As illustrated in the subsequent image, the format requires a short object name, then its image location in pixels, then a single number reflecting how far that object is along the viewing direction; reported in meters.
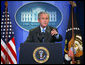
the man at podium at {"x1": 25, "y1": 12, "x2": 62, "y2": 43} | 4.65
